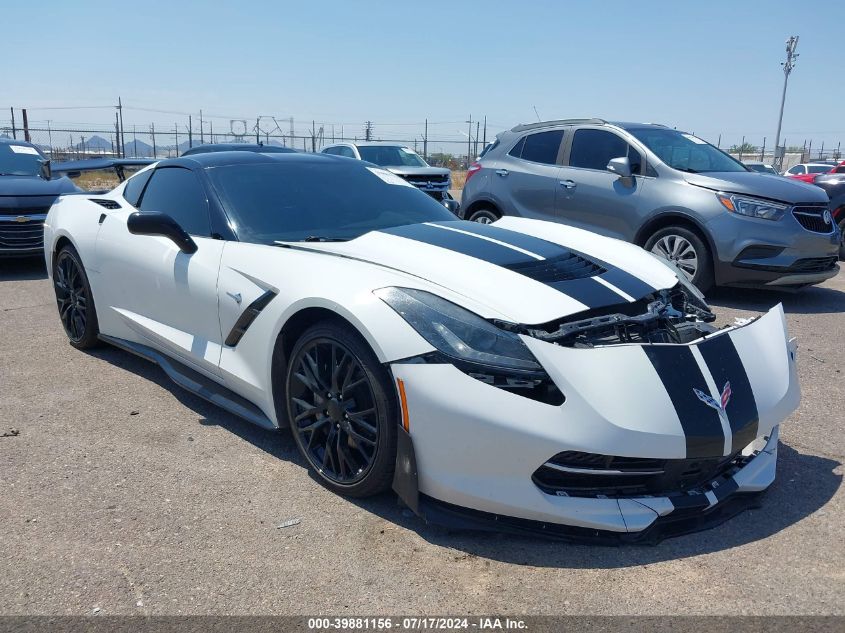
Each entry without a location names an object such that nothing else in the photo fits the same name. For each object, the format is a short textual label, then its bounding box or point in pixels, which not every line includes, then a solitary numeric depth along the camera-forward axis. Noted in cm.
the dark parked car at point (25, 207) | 837
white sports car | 259
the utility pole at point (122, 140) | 2614
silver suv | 679
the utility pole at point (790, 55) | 4219
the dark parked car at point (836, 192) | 953
